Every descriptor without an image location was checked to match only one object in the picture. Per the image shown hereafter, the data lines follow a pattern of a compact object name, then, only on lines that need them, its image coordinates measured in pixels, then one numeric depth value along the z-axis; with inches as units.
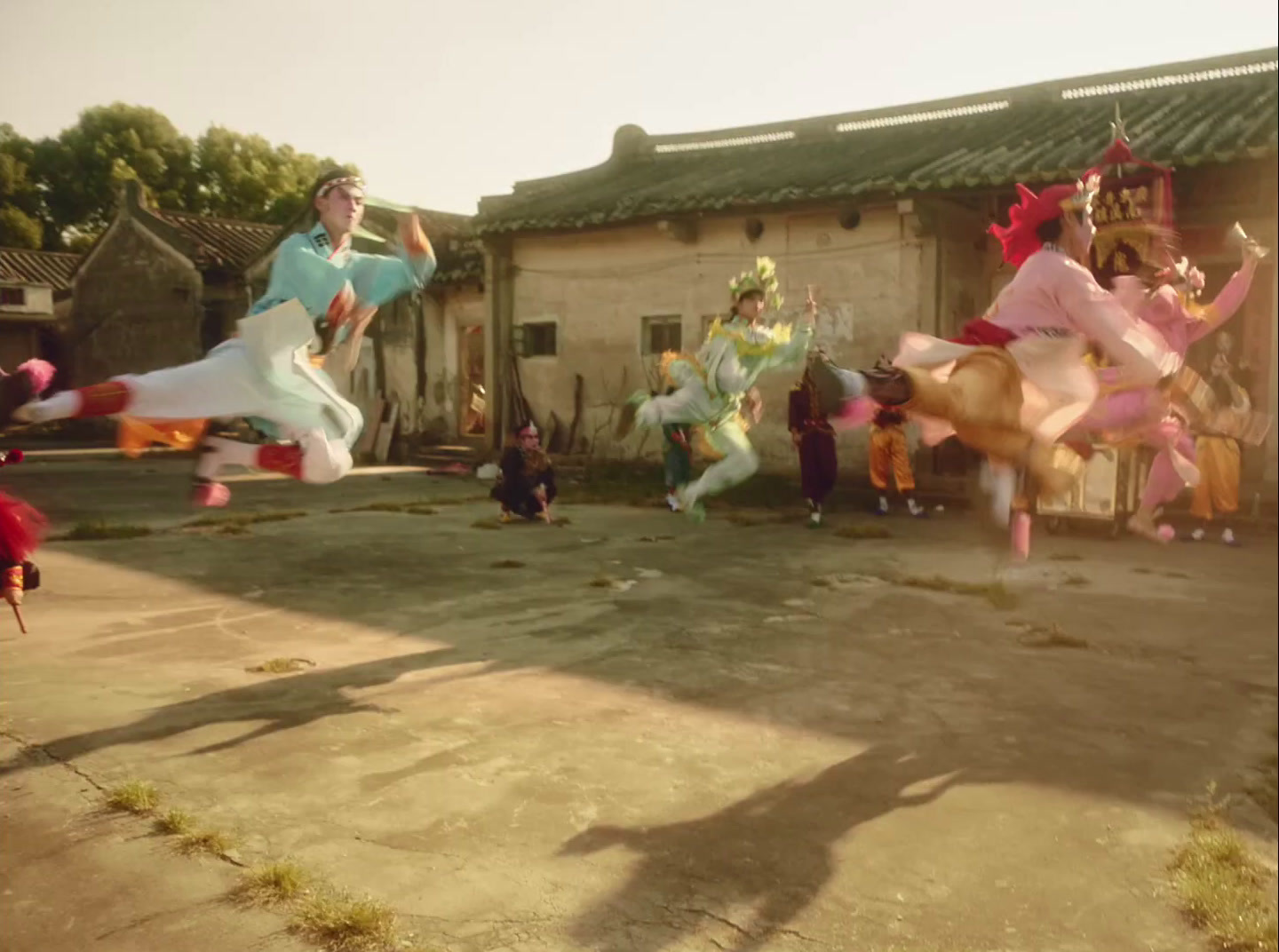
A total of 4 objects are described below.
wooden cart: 194.9
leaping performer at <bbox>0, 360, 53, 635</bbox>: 99.0
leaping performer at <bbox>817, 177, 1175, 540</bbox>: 99.7
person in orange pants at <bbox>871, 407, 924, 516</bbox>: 301.3
